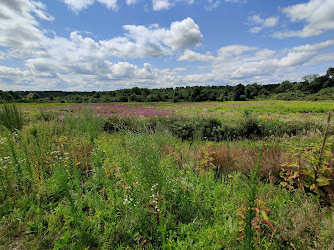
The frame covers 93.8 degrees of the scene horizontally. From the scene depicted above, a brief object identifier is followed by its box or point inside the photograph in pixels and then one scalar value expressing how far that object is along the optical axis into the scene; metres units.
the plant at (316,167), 2.30
